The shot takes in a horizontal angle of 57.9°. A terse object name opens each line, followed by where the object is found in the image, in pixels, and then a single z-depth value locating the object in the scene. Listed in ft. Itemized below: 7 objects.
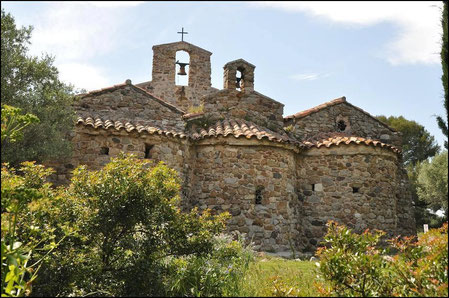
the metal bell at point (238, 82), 44.10
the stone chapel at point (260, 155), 35.35
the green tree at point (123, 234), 18.35
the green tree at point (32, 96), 27.37
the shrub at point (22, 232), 15.11
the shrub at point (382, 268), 16.06
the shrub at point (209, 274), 19.66
